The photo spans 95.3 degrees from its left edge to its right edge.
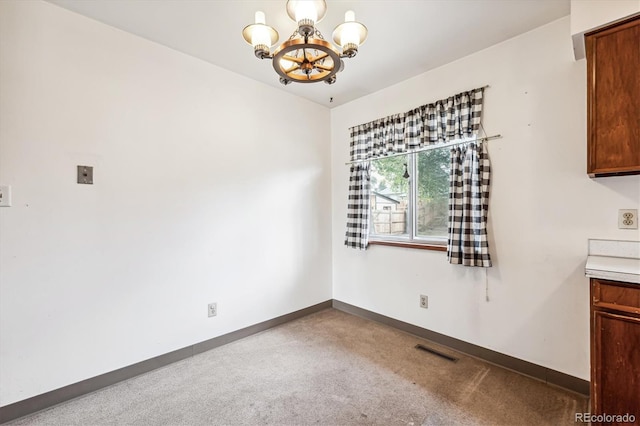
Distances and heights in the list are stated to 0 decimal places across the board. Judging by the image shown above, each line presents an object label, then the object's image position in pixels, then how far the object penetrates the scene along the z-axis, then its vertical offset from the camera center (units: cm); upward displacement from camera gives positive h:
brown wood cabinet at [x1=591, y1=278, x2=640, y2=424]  138 -67
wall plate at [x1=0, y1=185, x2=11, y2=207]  170 +12
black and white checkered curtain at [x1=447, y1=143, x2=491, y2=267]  230 +7
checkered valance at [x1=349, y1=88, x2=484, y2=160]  240 +81
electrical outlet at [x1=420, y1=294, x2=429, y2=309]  275 -83
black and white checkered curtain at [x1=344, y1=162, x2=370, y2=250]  322 +7
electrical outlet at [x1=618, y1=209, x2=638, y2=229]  173 -4
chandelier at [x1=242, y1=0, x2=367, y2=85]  136 +86
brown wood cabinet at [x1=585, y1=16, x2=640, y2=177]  152 +61
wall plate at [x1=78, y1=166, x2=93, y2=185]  196 +27
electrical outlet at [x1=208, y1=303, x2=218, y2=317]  258 -84
